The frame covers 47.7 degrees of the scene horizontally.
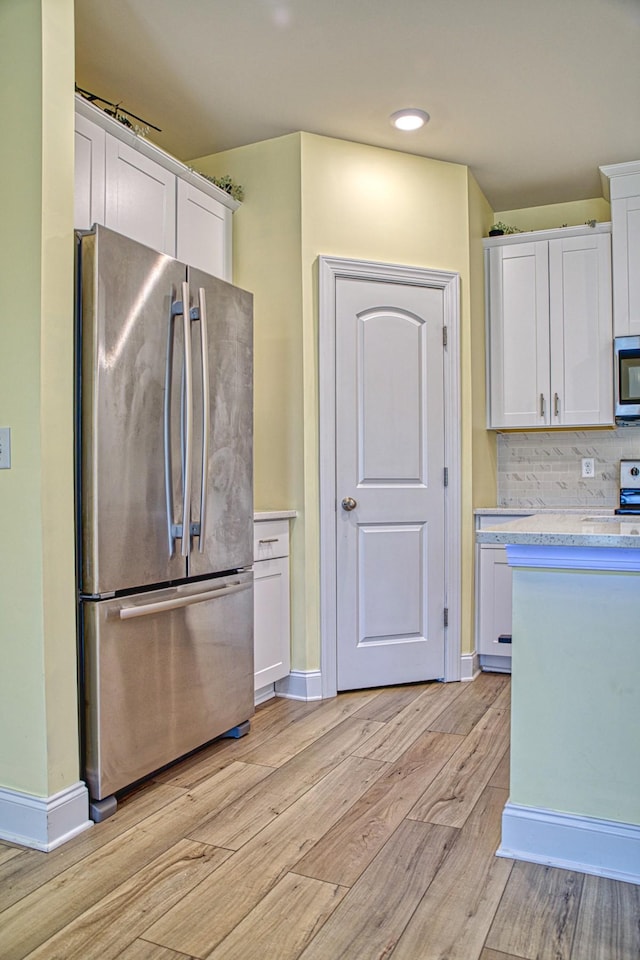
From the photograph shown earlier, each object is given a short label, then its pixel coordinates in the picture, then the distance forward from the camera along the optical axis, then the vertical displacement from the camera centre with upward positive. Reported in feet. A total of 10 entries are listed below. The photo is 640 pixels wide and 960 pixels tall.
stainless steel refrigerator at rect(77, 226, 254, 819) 7.02 -0.41
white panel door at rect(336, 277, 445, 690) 11.37 -0.19
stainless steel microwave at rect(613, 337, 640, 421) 12.26 +1.59
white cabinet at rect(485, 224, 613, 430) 12.79 +2.52
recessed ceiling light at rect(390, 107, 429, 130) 10.53 +5.20
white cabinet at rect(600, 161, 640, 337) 12.26 +3.80
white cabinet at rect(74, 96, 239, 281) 8.32 +3.65
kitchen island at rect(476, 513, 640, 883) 6.18 -2.04
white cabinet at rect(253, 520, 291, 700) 10.28 -1.94
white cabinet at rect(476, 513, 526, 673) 12.50 -2.30
